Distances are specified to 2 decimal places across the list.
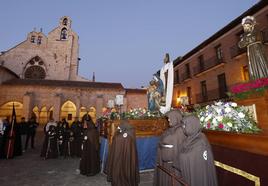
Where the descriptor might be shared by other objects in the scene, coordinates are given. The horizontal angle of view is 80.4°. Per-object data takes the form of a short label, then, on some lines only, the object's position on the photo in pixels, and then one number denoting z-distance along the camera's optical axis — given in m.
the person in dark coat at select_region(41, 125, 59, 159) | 8.48
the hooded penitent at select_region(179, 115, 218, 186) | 2.62
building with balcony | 15.14
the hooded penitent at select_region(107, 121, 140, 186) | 4.53
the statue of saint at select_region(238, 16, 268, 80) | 4.05
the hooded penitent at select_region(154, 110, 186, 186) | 3.49
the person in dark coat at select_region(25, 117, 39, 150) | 11.00
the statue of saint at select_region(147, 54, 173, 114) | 6.81
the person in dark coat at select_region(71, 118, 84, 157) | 9.00
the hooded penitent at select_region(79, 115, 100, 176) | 5.88
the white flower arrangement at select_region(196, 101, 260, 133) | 3.20
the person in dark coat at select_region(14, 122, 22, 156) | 8.93
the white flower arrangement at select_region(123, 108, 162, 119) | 6.57
